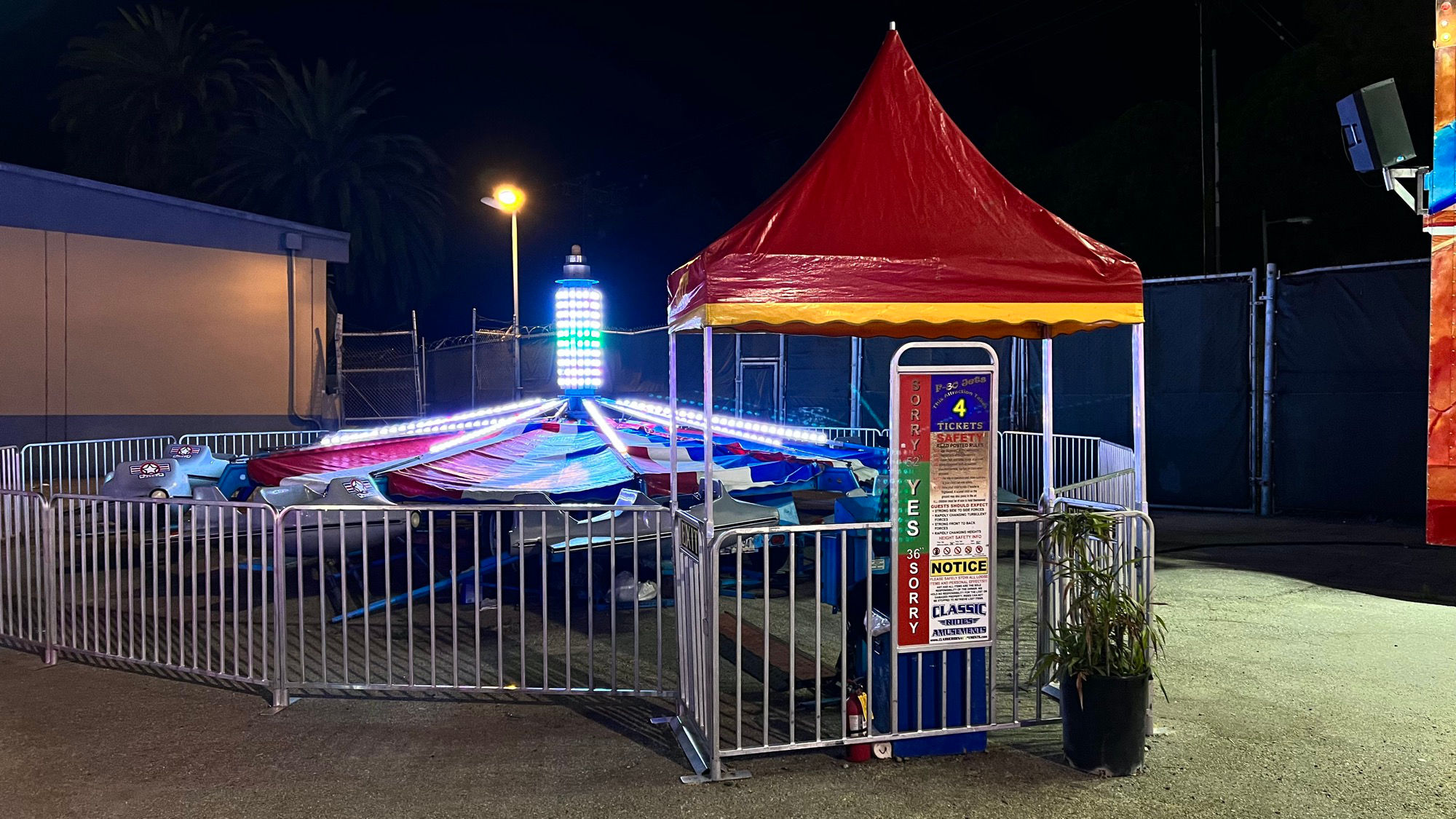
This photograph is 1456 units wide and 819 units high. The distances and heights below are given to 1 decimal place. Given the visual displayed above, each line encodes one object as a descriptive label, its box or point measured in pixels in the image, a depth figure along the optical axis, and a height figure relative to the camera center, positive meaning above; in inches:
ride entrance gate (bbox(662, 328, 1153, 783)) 210.2 -43.2
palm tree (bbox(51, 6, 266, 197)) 1312.7 +402.4
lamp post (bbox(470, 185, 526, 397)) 706.2 +138.0
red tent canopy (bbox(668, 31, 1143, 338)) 214.2 +28.9
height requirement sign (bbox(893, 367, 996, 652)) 212.5 -21.8
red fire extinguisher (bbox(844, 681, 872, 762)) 210.2 -64.4
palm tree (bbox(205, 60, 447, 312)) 1370.6 +310.0
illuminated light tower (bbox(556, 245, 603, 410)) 420.5 +29.8
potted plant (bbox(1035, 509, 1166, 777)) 201.6 -53.1
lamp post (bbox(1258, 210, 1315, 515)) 558.9 -10.4
